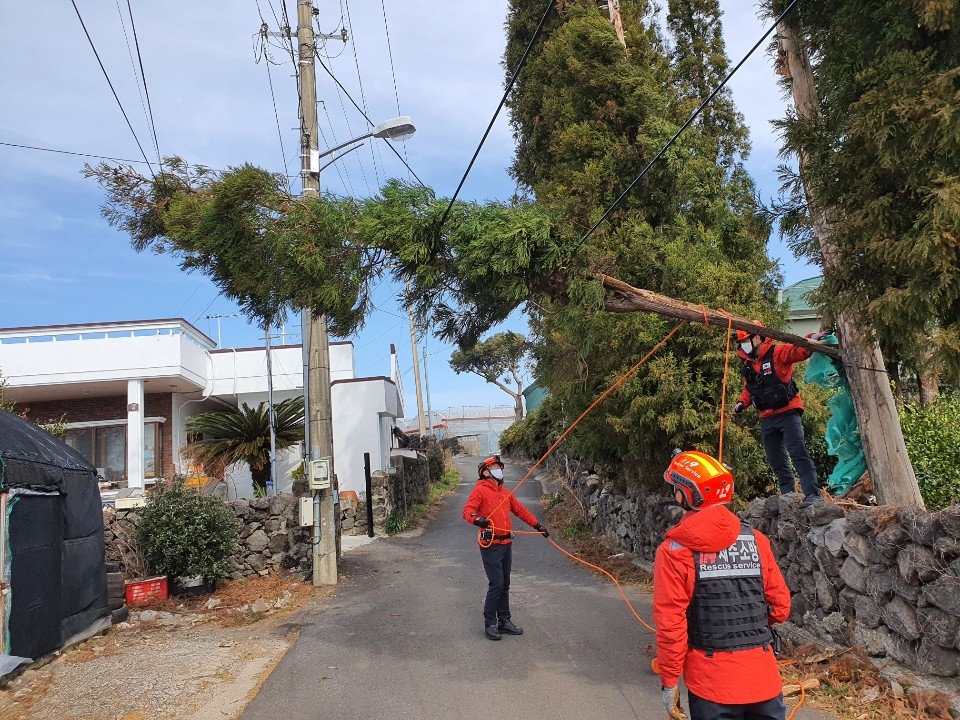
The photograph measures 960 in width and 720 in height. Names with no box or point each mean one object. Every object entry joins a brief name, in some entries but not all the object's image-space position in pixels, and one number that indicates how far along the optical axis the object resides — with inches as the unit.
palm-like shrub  692.1
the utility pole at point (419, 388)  1459.2
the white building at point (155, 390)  761.0
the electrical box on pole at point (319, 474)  450.6
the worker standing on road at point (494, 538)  309.9
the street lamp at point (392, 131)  476.1
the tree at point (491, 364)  1674.5
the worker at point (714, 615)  139.7
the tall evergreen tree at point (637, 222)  367.9
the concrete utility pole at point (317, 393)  454.0
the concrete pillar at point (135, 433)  730.8
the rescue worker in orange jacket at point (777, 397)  277.4
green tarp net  279.4
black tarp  293.9
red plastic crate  413.7
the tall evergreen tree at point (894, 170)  169.5
